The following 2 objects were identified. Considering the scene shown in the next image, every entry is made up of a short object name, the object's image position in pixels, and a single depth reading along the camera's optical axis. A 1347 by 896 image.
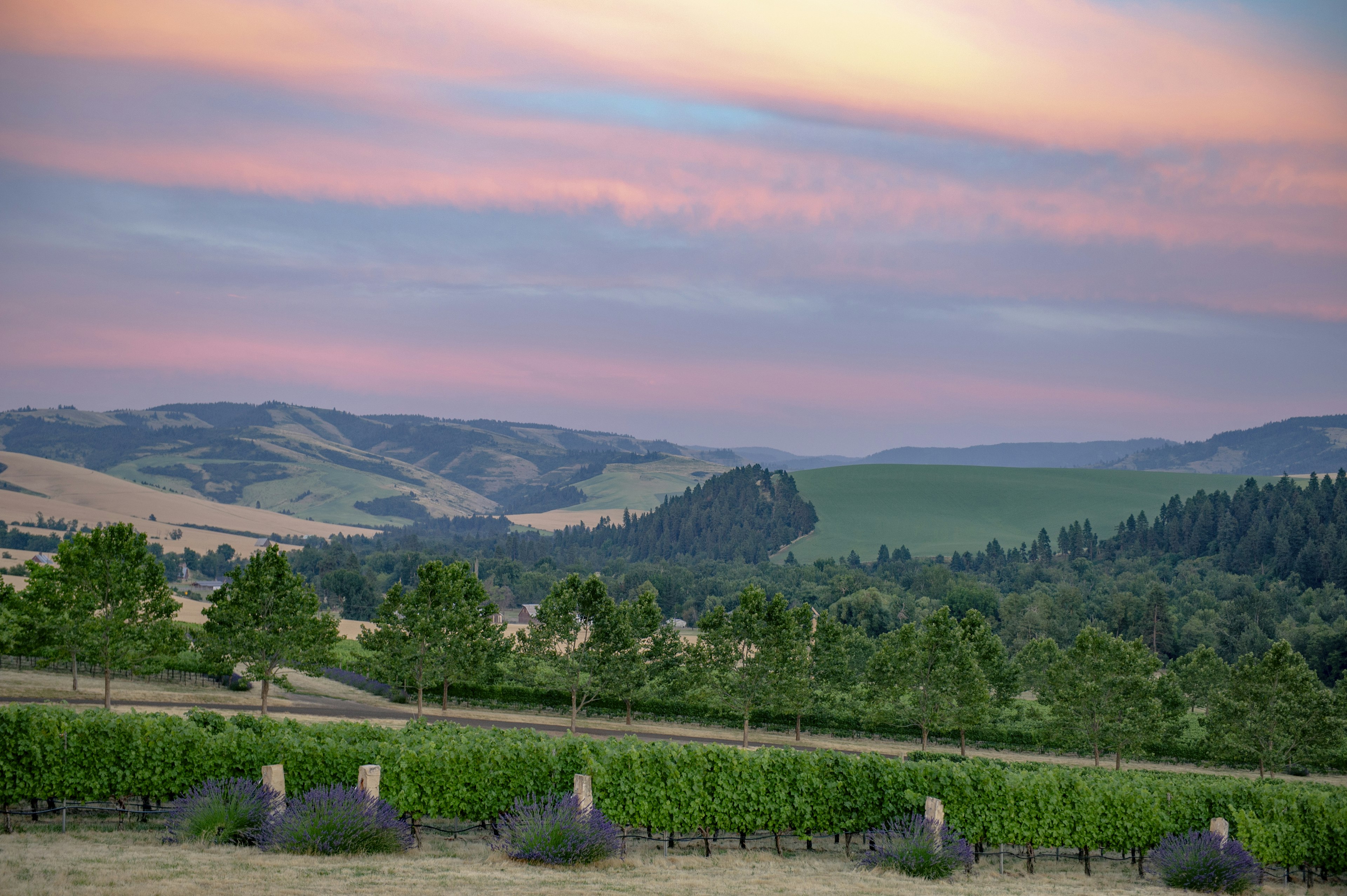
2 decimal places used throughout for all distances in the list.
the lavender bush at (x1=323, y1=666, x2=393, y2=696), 71.75
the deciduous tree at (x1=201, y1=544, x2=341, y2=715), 54.97
